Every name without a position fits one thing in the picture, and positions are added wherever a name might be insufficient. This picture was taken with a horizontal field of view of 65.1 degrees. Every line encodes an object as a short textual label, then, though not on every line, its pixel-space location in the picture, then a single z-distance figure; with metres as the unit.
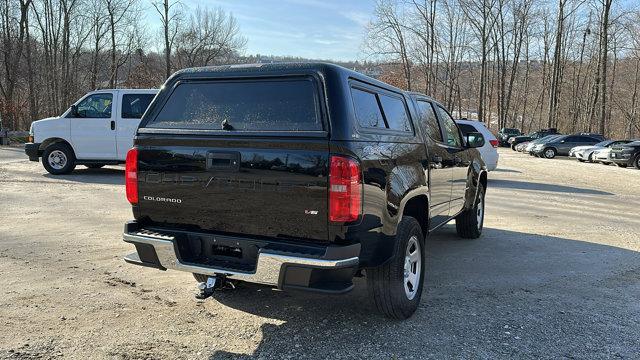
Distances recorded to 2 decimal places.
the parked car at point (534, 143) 33.22
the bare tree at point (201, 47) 56.59
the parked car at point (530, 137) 43.03
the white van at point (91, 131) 12.90
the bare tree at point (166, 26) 33.27
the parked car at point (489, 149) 13.80
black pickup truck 3.31
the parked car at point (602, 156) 25.41
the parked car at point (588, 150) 27.61
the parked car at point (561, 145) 31.94
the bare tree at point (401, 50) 49.91
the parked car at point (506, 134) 49.03
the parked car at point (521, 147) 37.17
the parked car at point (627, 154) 22.95
